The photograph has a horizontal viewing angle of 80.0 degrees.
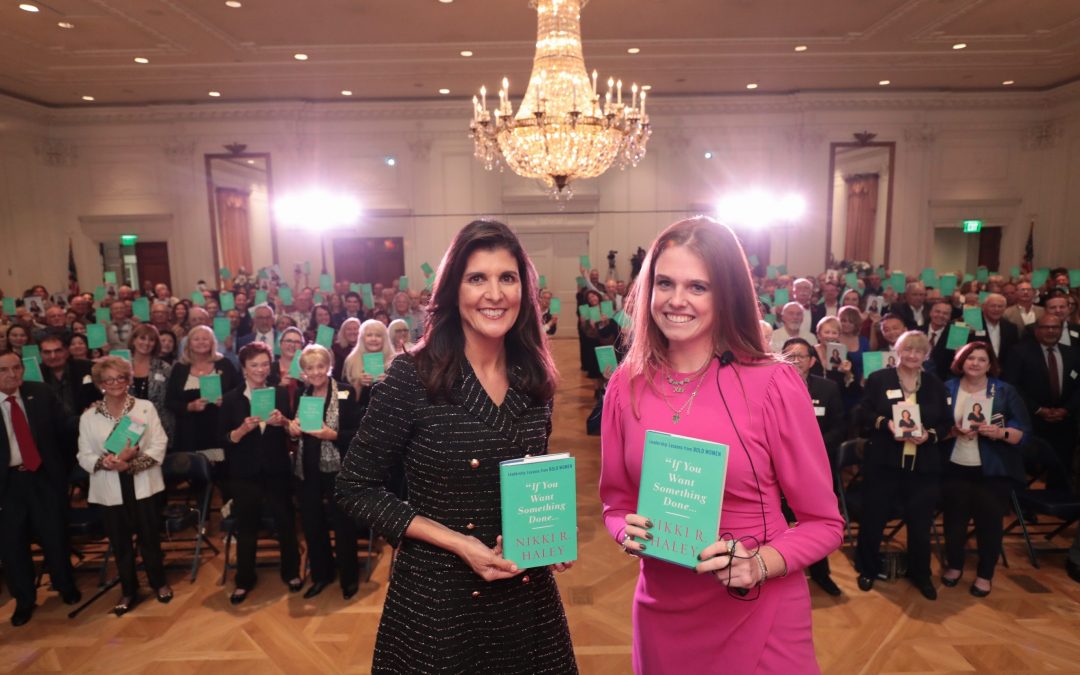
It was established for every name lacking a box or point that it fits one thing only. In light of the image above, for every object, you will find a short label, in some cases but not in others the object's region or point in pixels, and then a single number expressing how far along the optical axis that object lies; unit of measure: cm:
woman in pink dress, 147
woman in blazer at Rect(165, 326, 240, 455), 483
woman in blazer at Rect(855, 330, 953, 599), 383
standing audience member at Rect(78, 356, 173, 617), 378
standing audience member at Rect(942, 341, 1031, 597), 387
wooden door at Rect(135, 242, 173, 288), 1415
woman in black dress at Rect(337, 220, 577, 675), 151
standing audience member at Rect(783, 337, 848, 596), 416
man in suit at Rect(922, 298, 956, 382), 581
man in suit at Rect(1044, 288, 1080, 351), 521
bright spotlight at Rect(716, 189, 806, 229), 1373
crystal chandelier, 631
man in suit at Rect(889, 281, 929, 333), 726
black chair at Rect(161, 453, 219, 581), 421
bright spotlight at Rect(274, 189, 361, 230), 1364
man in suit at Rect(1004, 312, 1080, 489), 493
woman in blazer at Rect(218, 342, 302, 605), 403
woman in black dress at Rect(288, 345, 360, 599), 406
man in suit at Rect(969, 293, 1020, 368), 595
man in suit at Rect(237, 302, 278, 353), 674
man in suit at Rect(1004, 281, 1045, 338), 668
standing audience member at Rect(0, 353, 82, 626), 374
